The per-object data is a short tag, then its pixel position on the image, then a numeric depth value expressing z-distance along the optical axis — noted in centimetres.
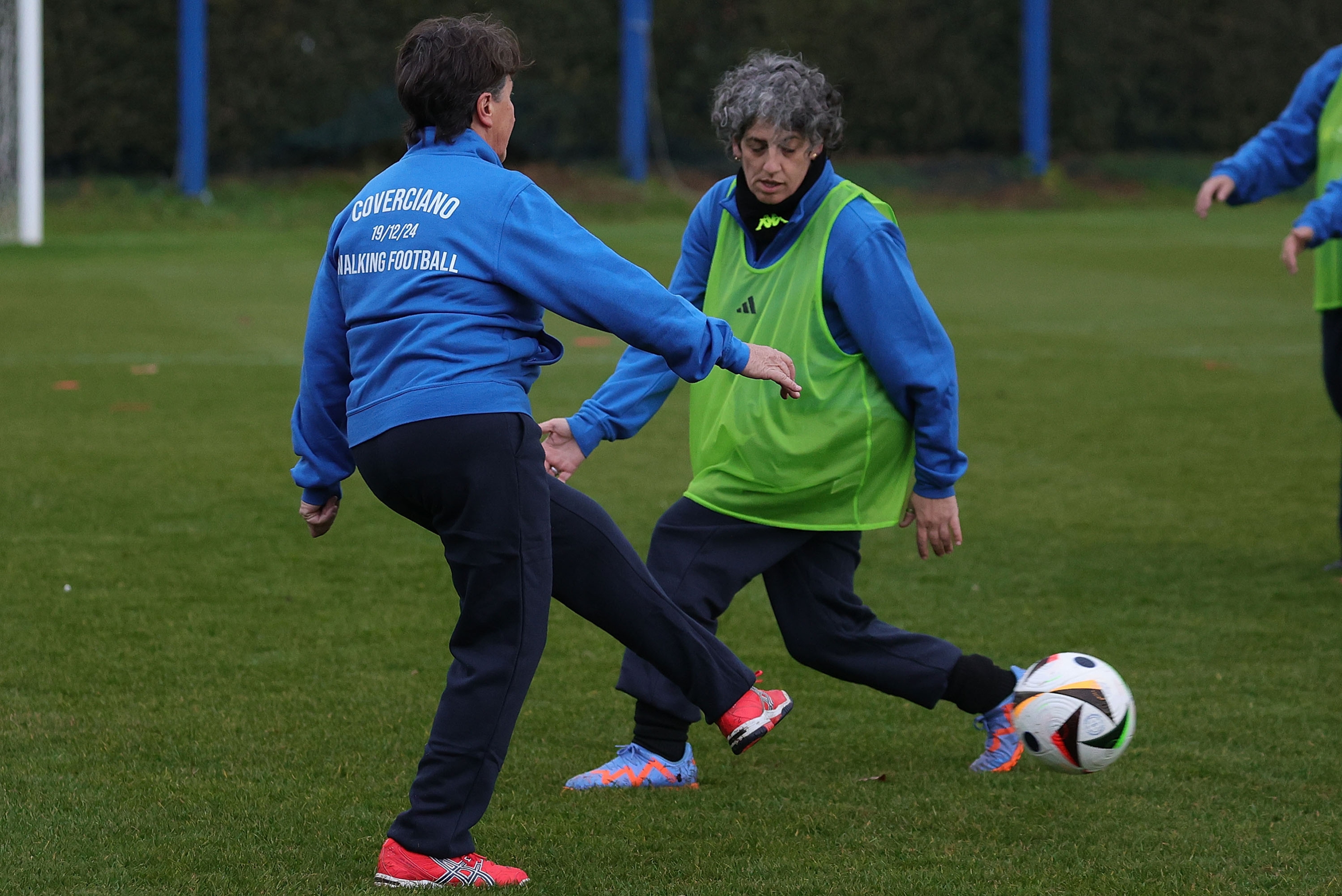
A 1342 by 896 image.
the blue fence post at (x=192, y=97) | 4541
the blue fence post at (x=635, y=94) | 5000
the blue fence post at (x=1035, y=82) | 5347
